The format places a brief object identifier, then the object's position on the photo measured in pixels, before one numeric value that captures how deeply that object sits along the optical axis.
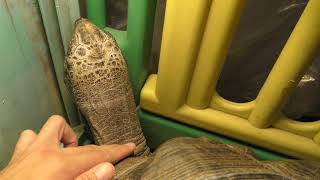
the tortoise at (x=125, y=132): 0.42
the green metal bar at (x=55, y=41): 0.45
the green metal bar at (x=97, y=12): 0.47
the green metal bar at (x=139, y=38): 0.44
